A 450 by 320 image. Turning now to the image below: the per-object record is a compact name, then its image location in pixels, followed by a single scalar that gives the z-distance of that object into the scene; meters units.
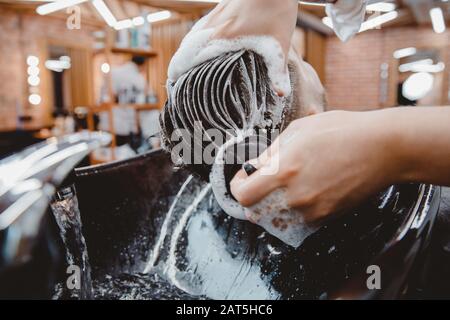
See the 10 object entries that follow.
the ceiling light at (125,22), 2.05
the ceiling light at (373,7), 1.15
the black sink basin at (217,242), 0.61
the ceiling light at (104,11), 2.51
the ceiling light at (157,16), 2.11
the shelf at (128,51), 3.85
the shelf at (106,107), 3.67
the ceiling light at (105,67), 3.79
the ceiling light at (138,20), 2.07
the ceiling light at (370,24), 1.24
